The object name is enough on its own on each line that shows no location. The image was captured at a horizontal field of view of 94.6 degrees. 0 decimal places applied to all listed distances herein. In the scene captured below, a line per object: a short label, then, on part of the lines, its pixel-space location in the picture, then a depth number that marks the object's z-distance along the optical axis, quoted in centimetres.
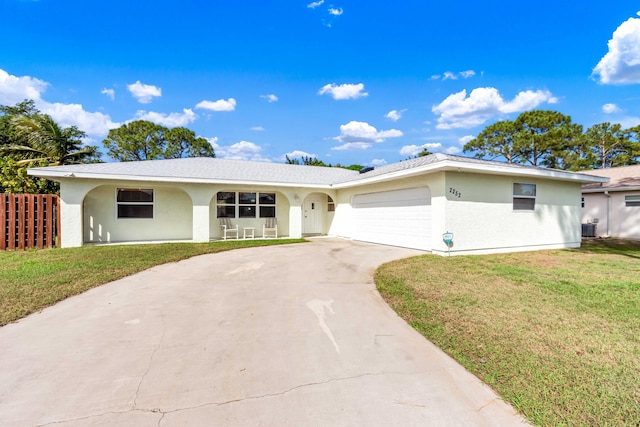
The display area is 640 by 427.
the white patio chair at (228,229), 1372
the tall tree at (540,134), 2653
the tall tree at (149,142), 3222
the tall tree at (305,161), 3603
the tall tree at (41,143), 1645
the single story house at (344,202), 955
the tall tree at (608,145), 2673
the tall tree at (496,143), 2922
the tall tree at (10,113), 2250
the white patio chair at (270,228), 1460
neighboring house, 1410
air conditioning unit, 1523
